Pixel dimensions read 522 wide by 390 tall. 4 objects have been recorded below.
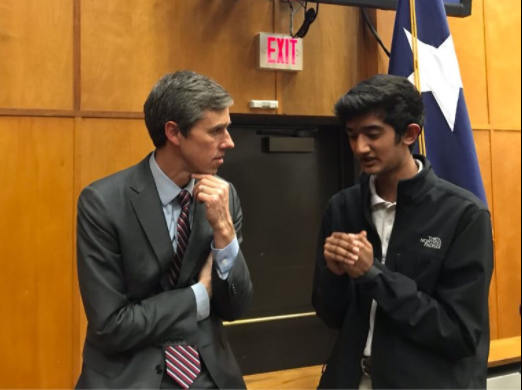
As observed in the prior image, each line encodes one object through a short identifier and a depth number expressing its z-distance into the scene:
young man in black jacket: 1.43
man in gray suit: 1.44
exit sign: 2.92
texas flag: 2.59
